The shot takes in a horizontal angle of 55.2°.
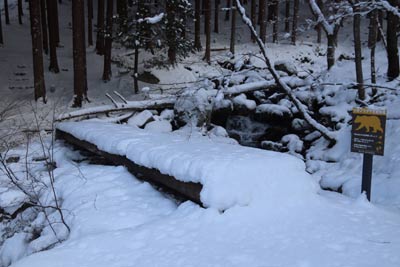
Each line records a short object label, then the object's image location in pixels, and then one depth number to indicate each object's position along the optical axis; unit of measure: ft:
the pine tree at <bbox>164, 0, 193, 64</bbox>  52.96
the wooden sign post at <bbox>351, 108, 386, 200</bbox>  16.84
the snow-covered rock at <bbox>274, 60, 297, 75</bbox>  49.67
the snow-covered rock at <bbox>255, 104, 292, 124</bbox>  41.68
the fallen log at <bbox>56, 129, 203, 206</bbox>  16.70
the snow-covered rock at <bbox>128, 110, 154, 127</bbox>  38.01
